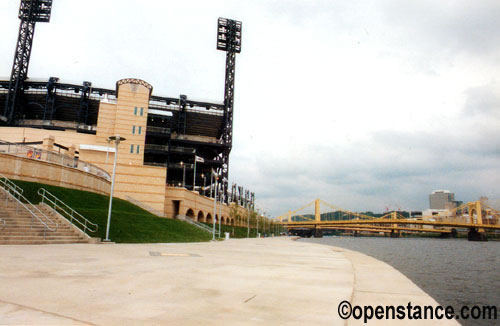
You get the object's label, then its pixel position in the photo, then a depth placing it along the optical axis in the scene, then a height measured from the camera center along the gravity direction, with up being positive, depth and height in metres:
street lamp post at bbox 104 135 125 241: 24.02 +5.48
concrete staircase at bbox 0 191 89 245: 18.11 -1.04
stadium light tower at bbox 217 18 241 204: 106.81 +57.56
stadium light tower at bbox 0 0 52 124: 87.44 +45.77
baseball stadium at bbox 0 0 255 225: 57.06 +22.42
